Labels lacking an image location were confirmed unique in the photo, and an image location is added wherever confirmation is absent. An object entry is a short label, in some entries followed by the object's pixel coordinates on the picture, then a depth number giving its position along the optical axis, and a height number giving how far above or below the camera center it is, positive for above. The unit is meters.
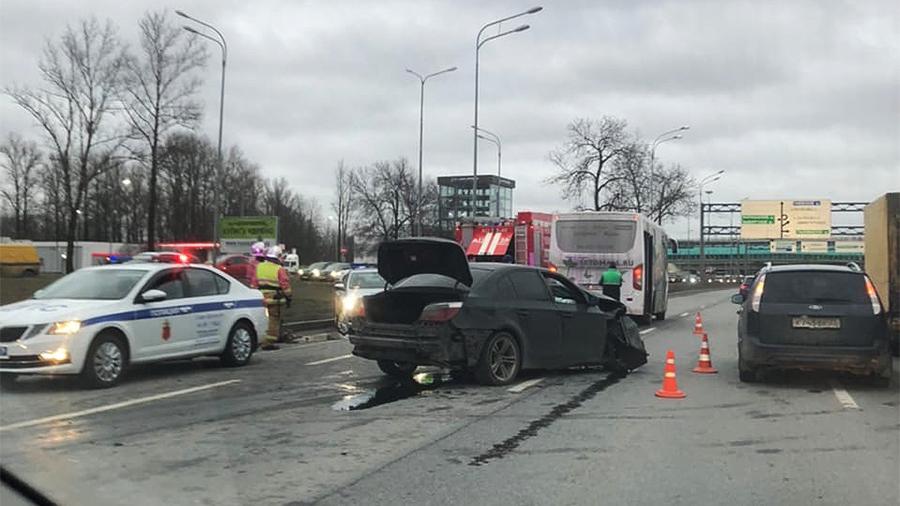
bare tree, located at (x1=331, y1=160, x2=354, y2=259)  85.25 +5.83
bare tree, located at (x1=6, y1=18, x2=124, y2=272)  38.31 +7.13
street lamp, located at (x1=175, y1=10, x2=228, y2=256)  35.72 +5.75
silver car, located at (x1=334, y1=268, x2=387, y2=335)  17.10 -0.72
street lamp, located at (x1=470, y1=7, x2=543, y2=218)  31.00 +9.04
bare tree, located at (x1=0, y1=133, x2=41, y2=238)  66.88 +6.35
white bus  18.31 +0.23
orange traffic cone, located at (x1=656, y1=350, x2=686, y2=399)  9.09 -1.47
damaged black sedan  9.34 -0.75
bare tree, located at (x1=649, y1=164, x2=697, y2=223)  51.97 +4.43
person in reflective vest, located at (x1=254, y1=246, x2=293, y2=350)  14.43 -0.62
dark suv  9.36 -0.72
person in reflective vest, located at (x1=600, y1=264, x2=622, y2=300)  17.42 -0.49
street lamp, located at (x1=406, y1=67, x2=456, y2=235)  38.16 +7.23
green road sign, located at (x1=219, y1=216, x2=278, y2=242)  31.95 +1.08
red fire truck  23.42 +0.56
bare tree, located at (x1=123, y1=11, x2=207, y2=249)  40.22 +8.29
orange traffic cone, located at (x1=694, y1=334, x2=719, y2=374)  11.39 -1.49
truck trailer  13.56 +0.14
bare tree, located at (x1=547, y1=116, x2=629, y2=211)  45.97 +5.92
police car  8.85 -0.86
